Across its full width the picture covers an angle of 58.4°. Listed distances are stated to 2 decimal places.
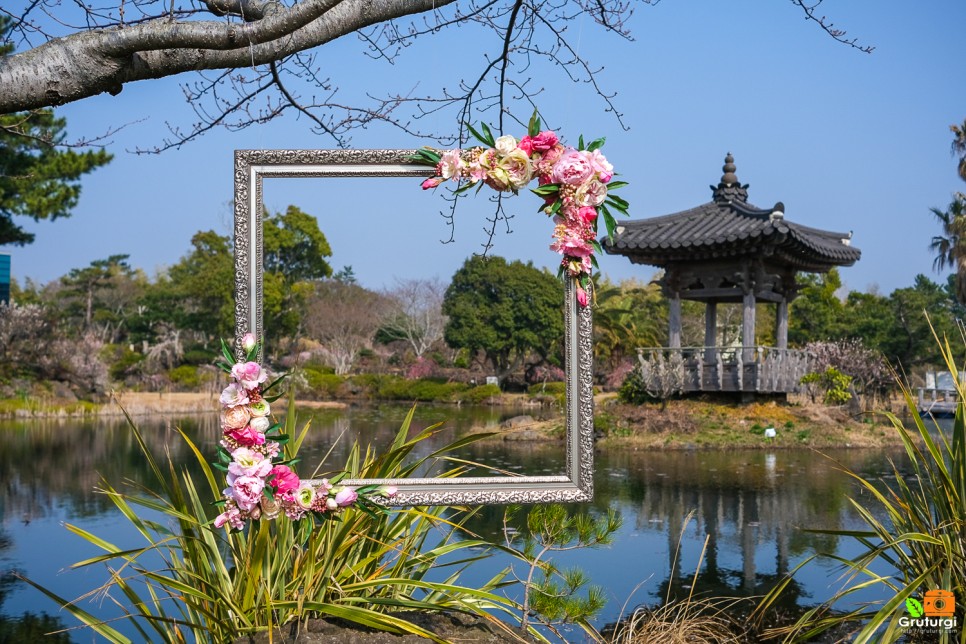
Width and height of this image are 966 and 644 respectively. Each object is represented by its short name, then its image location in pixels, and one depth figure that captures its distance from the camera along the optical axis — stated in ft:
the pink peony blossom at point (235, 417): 7.31
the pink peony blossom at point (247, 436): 7.38
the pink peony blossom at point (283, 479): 7.43
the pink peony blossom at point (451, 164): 8.05
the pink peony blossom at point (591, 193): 7.94
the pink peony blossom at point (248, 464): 7.27
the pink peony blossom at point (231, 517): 7.32
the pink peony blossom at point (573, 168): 7.82
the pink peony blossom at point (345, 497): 7.56
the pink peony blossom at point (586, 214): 7.99
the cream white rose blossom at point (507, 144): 8.08
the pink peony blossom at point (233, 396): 7.34
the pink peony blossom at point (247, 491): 7.24
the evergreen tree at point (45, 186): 35.21
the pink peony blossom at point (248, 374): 7.31
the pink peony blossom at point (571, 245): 7.93
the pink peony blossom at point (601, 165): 7.89
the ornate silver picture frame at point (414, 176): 7.79
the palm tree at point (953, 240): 59.47
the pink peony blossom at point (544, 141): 8.04
